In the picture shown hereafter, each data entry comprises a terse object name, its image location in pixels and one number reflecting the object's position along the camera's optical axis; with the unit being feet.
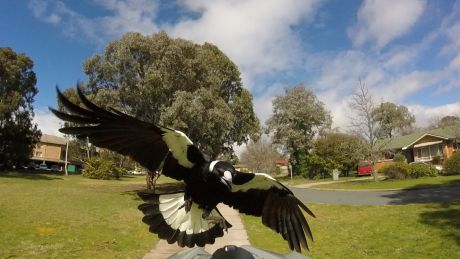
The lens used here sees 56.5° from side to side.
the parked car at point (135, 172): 252.79
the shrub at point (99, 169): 136.87
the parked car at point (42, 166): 208.93
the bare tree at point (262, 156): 157.07
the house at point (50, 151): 225.15
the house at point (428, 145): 130.21
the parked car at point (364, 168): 124.47
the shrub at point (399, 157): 135.38
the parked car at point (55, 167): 215.10
